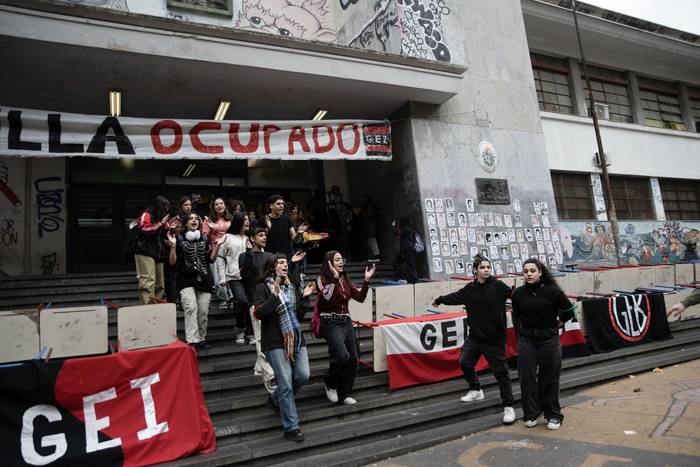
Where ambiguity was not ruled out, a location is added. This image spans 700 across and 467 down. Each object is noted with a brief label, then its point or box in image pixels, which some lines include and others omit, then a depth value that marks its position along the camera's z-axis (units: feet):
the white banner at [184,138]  26.20
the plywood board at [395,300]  25.73
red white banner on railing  21.25
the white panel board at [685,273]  38.88
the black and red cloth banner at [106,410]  13.91
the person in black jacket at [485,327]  18.85
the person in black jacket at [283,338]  16.28
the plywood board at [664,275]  37.29
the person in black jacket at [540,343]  17.53
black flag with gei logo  28.07
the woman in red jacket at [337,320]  18.38
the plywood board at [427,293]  27.40
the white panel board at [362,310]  24.94
